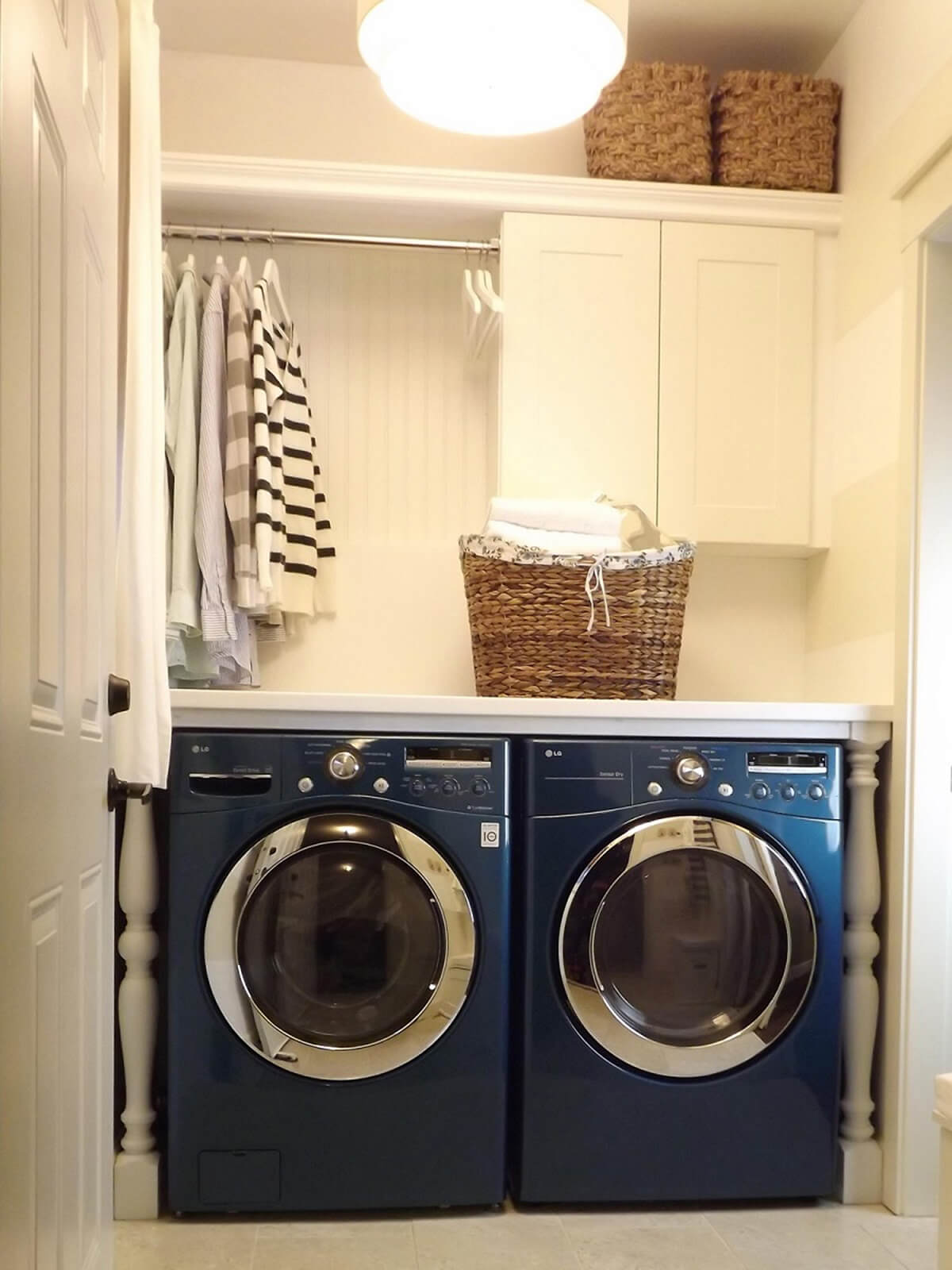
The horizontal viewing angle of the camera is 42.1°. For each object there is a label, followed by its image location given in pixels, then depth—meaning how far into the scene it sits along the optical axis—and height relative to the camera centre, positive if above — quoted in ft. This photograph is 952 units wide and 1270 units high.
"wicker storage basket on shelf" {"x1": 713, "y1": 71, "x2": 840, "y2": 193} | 9.12 +3.63
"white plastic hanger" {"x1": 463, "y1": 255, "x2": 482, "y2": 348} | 8.86 +2.32
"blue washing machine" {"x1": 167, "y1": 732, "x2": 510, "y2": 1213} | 7.13 -2.08
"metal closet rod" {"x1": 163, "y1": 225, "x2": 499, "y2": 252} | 9.15 +2.87
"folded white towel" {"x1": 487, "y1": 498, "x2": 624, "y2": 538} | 8.09 +0.71
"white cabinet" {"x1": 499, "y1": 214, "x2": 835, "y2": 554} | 9.01 +1.88
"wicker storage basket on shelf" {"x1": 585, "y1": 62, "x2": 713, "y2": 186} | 8.96 +3.64
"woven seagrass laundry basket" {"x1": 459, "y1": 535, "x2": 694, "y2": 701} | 7.98 +0.03
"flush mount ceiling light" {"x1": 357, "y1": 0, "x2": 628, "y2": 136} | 6.52 +3.13
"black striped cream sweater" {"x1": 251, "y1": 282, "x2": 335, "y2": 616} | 8.71 +1.04
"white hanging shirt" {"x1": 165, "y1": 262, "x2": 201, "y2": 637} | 8.63 +1.22
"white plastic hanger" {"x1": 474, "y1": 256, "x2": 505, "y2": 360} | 8.87 +2.30
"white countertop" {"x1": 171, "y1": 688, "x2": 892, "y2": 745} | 7.30 -0.56
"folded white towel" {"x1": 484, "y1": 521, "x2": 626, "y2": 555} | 8.04 +0.55
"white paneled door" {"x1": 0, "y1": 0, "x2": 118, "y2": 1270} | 3.54 +0.01
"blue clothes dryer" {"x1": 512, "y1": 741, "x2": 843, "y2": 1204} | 7.34 -2.12
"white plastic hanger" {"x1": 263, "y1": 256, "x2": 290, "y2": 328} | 9.07 +2.51
